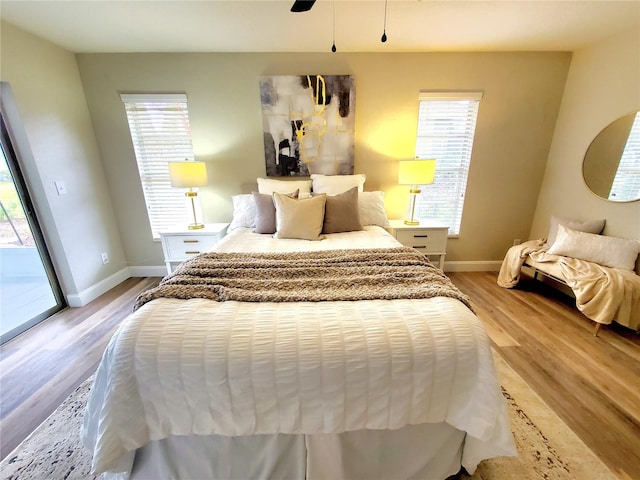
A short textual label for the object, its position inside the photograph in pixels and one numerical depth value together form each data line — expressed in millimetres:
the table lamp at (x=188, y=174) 2506
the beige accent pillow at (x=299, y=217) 2109
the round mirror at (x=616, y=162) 2189
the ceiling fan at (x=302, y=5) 1313
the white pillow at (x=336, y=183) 2598
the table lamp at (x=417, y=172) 2572
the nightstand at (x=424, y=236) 2697
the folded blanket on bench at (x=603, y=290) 1913
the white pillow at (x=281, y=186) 2588
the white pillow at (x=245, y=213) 2527
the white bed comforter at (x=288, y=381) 935
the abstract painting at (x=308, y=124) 2648
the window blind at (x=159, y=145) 2730
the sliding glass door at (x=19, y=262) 2152
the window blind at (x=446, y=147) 2799
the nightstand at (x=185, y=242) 2629
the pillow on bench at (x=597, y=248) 2074
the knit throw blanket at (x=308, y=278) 1180
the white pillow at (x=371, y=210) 2555
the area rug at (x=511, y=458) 1138
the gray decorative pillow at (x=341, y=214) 2273
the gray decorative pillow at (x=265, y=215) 2289
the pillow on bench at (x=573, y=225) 2389
